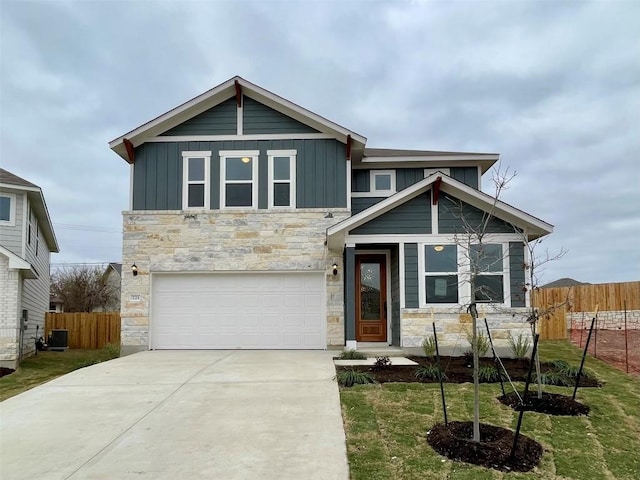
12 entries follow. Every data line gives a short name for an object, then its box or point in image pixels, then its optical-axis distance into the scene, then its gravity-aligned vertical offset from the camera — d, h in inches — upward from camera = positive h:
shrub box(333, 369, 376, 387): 345.1 -60.0
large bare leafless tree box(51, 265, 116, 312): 1596.9 -7.3
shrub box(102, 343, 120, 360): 553.2 -69.2
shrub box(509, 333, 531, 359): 440.6 -49.8
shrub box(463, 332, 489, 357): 420.2 -46.2
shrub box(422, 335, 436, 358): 453.4 -50.6
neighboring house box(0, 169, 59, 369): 566.9 +31.1
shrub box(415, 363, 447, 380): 362.6 -59.2
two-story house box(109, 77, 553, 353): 558.6 +60.2
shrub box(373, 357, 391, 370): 404.0 -58.6
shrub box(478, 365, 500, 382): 358.8 -59.4
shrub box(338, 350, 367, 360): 466.3 -60.0
